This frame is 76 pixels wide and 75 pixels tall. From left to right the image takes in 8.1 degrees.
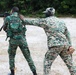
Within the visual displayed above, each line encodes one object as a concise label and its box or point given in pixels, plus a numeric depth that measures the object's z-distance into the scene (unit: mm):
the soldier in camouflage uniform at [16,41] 11994
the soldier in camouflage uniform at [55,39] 11158
